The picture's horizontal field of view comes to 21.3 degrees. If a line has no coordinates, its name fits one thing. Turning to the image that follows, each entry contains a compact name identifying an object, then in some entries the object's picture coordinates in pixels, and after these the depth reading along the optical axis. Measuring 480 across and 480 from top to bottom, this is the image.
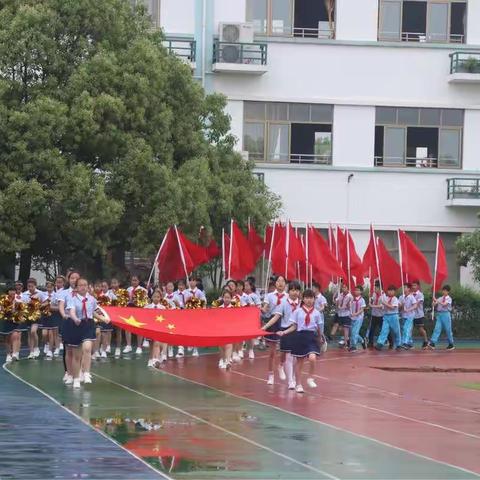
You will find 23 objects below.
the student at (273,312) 23.48
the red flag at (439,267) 35.47
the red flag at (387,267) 35.28
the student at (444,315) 35.38
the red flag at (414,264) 35.34
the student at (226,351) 26.16
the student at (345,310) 34.00
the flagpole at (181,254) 29.84
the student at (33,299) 27.81
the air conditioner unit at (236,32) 41.75
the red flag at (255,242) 34.31
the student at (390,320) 34.31
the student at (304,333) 21.66
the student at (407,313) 34.91
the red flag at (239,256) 31.48
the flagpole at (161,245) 30.31
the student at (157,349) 26.22
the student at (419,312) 35.19
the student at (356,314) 34.00
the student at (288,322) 21.94
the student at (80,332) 21.55
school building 42.91
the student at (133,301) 29.73
